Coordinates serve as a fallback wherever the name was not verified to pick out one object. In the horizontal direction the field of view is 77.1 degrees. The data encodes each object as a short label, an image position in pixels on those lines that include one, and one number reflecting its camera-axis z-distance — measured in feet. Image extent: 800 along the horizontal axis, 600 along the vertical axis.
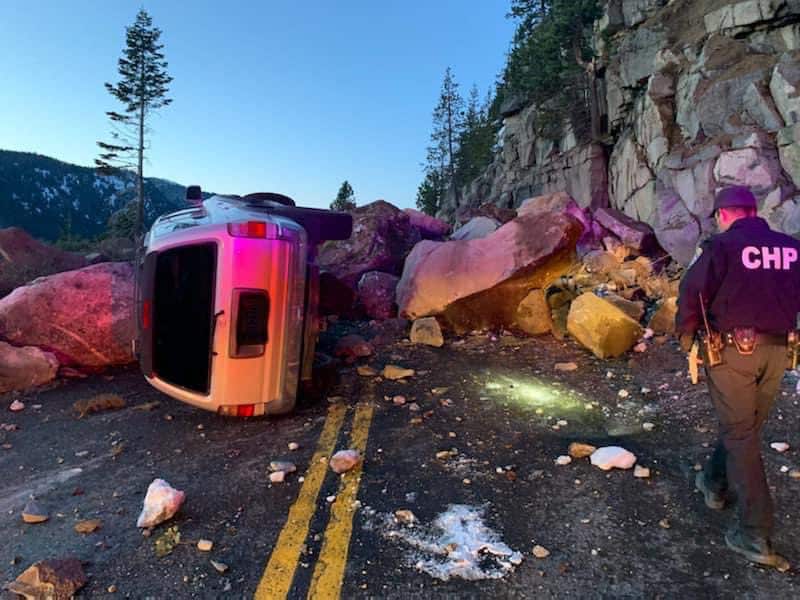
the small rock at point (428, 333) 22.18
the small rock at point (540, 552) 7.92
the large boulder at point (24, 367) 19.04
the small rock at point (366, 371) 18.76
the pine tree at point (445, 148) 160.25
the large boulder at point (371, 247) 33.27
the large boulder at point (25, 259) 31.78
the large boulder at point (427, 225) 40.04
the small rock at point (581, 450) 11.34
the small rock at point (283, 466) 11.10
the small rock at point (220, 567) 7.72
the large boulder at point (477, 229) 32.19
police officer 7.91
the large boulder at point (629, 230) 42.27
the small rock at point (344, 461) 11.04
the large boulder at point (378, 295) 27.63
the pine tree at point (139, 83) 115.75
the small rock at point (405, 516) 9.03
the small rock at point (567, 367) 18.52
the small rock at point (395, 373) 18.13
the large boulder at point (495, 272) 22.94
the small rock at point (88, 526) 9.05
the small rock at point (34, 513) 9.54
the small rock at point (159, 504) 9.06
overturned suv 12.38
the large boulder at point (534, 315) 23.13
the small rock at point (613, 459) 10.66
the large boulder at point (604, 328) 19.10
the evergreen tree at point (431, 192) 171.63
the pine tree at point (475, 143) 144.25
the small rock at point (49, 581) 7.25
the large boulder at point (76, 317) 20.18
